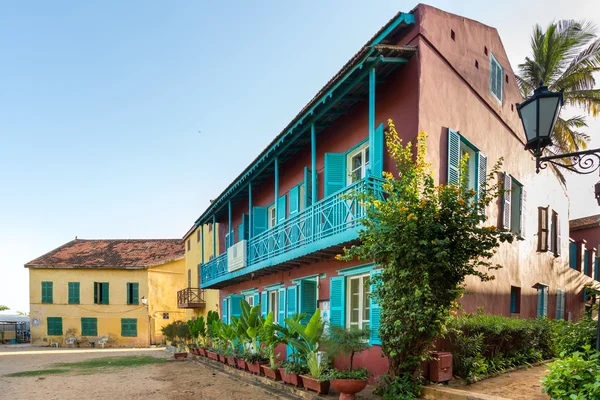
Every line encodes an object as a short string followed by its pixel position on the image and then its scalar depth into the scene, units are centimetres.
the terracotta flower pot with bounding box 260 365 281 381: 1080
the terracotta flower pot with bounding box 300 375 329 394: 873
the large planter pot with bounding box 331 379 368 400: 788
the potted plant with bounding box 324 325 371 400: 791
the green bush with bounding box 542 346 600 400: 479
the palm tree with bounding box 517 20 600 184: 1950
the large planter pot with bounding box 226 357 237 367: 1385
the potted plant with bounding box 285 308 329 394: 912
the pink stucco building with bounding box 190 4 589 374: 930
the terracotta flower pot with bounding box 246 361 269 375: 1191
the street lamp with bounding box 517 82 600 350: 521
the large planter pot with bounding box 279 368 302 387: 962
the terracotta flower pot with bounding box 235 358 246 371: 1300
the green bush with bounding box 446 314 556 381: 821
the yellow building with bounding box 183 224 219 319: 2591
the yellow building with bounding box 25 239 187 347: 3344
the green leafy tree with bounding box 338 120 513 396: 724
